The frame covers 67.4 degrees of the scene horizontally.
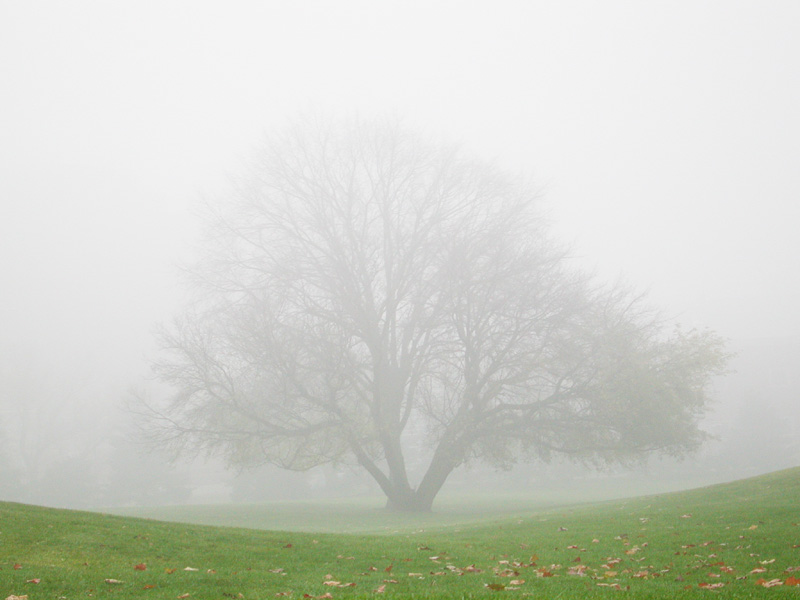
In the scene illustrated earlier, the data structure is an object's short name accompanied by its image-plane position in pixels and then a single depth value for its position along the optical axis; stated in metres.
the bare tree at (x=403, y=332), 24.31
